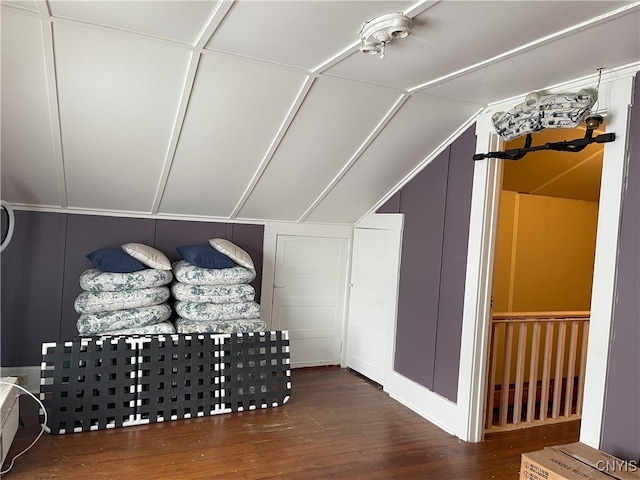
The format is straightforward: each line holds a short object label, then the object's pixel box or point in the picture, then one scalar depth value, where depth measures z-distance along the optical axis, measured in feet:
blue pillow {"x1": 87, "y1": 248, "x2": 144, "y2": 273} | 12.44
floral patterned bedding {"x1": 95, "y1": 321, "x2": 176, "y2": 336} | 12.31
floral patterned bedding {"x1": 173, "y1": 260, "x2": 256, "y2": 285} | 13.25
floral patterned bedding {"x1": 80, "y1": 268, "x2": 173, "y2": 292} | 12.30
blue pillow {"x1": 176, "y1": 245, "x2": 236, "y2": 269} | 13.33
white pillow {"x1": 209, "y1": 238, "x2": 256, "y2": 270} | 13.88
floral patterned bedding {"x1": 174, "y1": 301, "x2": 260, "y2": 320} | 13.14
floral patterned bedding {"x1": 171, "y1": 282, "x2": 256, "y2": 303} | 13.21
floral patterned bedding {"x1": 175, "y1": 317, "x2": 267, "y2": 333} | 12.98
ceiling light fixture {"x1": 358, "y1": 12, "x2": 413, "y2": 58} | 7.18
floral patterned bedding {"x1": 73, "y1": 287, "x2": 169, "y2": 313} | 12.19
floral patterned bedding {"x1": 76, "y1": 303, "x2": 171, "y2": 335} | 12.09
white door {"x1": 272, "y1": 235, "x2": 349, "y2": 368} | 16.10
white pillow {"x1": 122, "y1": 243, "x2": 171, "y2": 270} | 12.90
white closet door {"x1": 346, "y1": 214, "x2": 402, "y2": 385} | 14.65
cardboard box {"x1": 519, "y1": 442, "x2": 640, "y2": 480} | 7.37
